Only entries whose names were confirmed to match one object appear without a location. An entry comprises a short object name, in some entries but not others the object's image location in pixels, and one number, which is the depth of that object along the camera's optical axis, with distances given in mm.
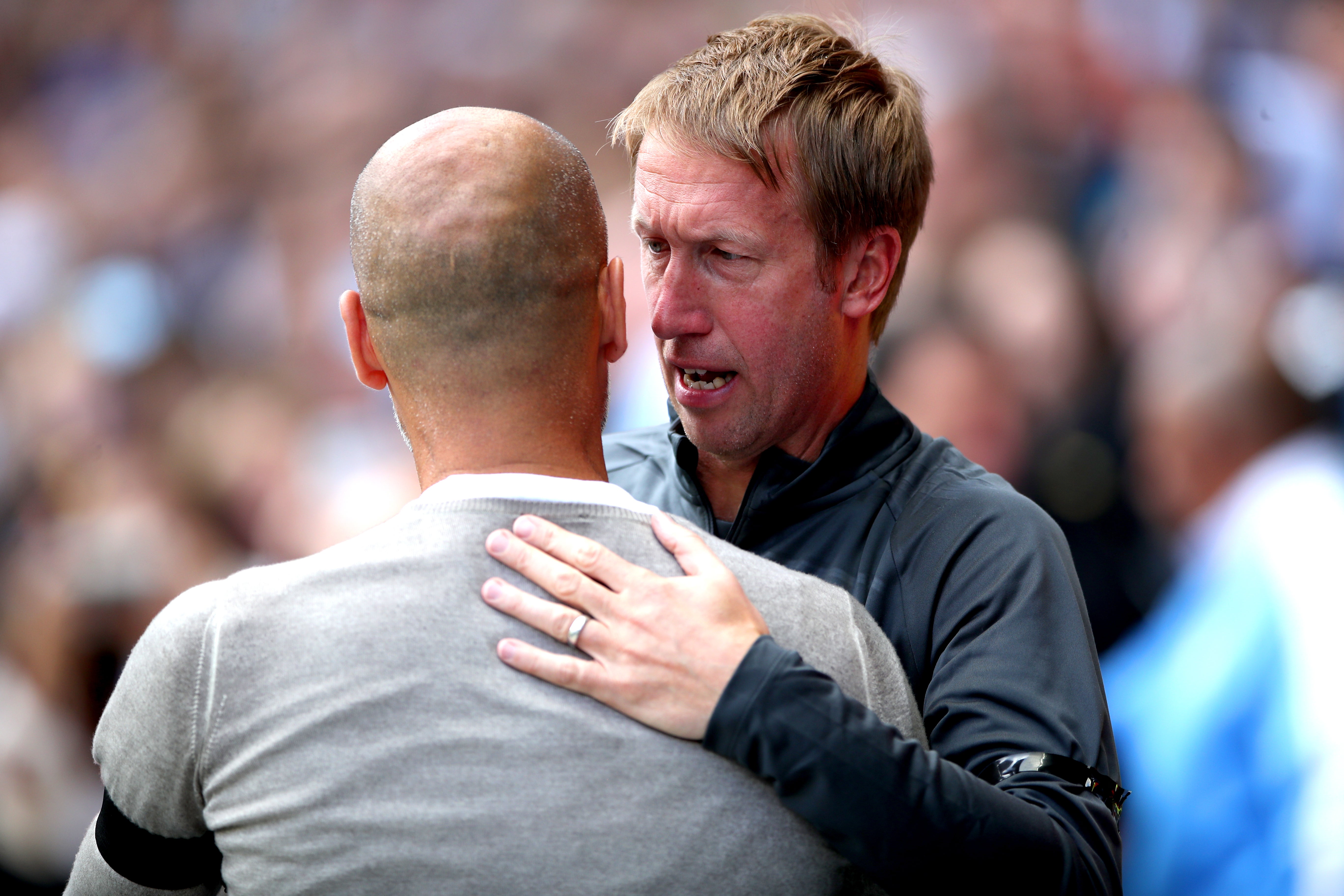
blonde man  7399
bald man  7314
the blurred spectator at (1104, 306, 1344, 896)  9762
